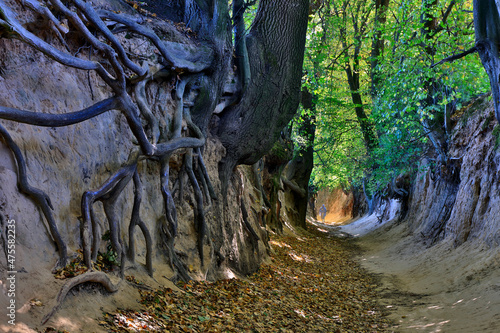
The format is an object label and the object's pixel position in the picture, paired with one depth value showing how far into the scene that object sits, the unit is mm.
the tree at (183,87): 4148
